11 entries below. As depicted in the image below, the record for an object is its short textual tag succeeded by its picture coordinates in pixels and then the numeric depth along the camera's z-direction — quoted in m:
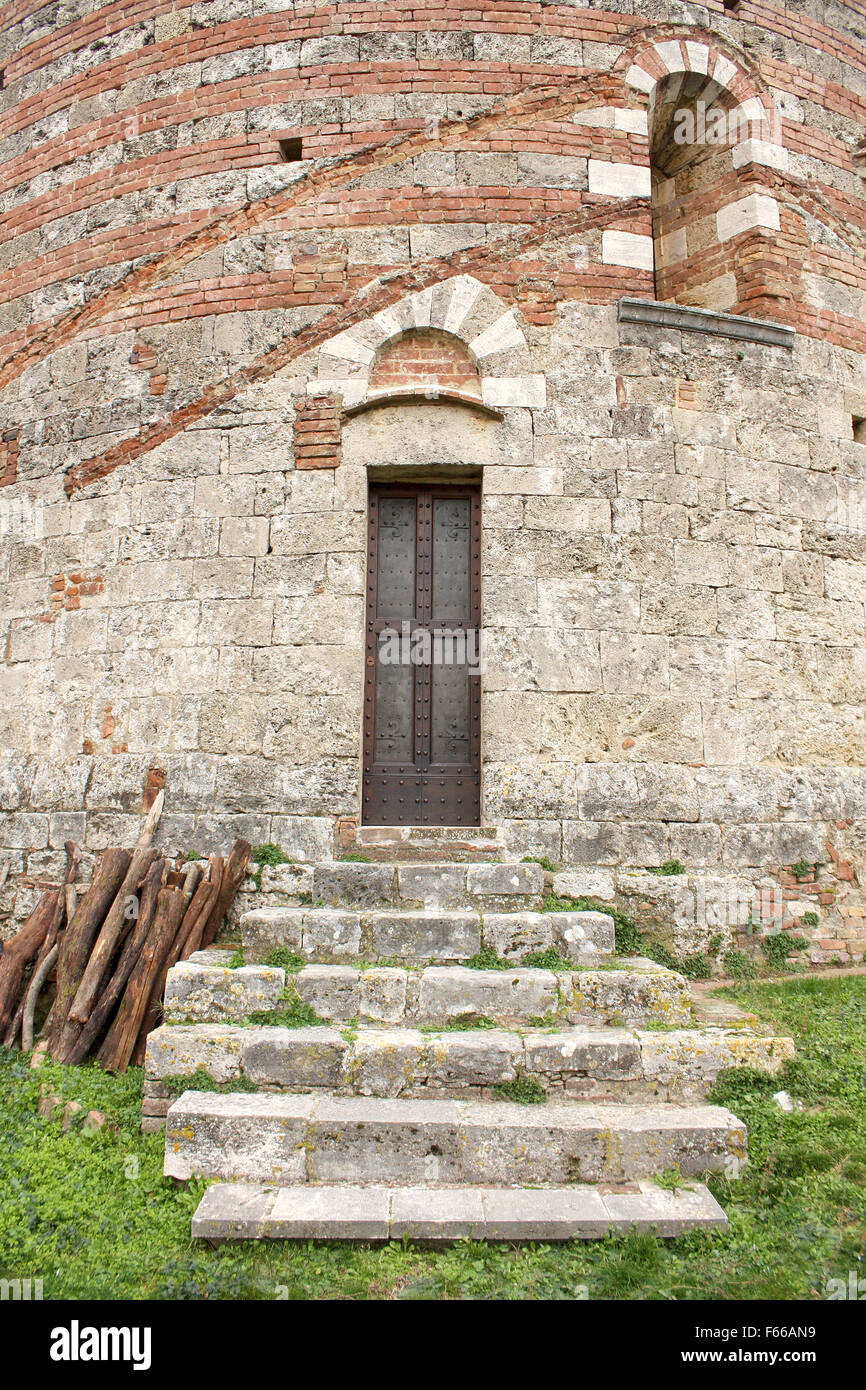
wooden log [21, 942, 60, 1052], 4.54
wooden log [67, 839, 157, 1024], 4.31
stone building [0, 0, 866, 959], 5.35
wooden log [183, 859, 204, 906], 4.79
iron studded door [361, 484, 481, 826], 5.45
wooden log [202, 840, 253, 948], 4.75
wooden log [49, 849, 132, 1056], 4.44
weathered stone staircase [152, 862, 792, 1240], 3.09
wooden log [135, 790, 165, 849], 5.29
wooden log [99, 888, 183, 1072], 4.22
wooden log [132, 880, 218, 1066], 4.33
